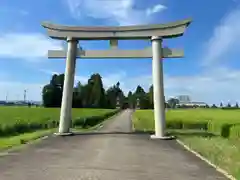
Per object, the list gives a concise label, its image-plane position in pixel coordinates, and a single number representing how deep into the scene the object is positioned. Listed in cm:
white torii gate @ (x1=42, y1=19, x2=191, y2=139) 1043
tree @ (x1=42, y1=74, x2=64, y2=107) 5396
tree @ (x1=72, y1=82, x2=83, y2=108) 5608
